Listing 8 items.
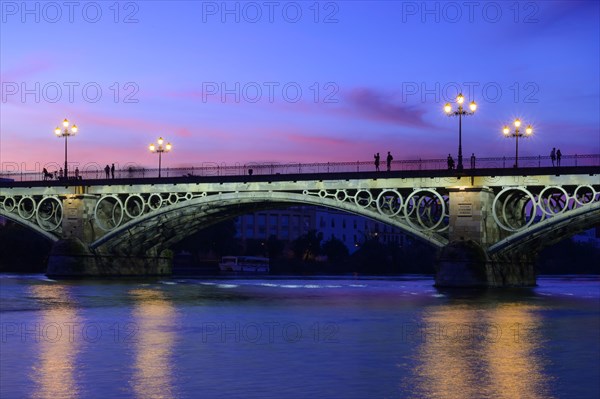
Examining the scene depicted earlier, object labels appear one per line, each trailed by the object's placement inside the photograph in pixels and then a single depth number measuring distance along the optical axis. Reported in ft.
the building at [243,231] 645.10
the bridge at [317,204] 204.95
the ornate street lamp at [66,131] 265.34
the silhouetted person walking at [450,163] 216.13
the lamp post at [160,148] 274.52
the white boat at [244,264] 436.35
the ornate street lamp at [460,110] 202.49
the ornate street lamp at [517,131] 219.84
